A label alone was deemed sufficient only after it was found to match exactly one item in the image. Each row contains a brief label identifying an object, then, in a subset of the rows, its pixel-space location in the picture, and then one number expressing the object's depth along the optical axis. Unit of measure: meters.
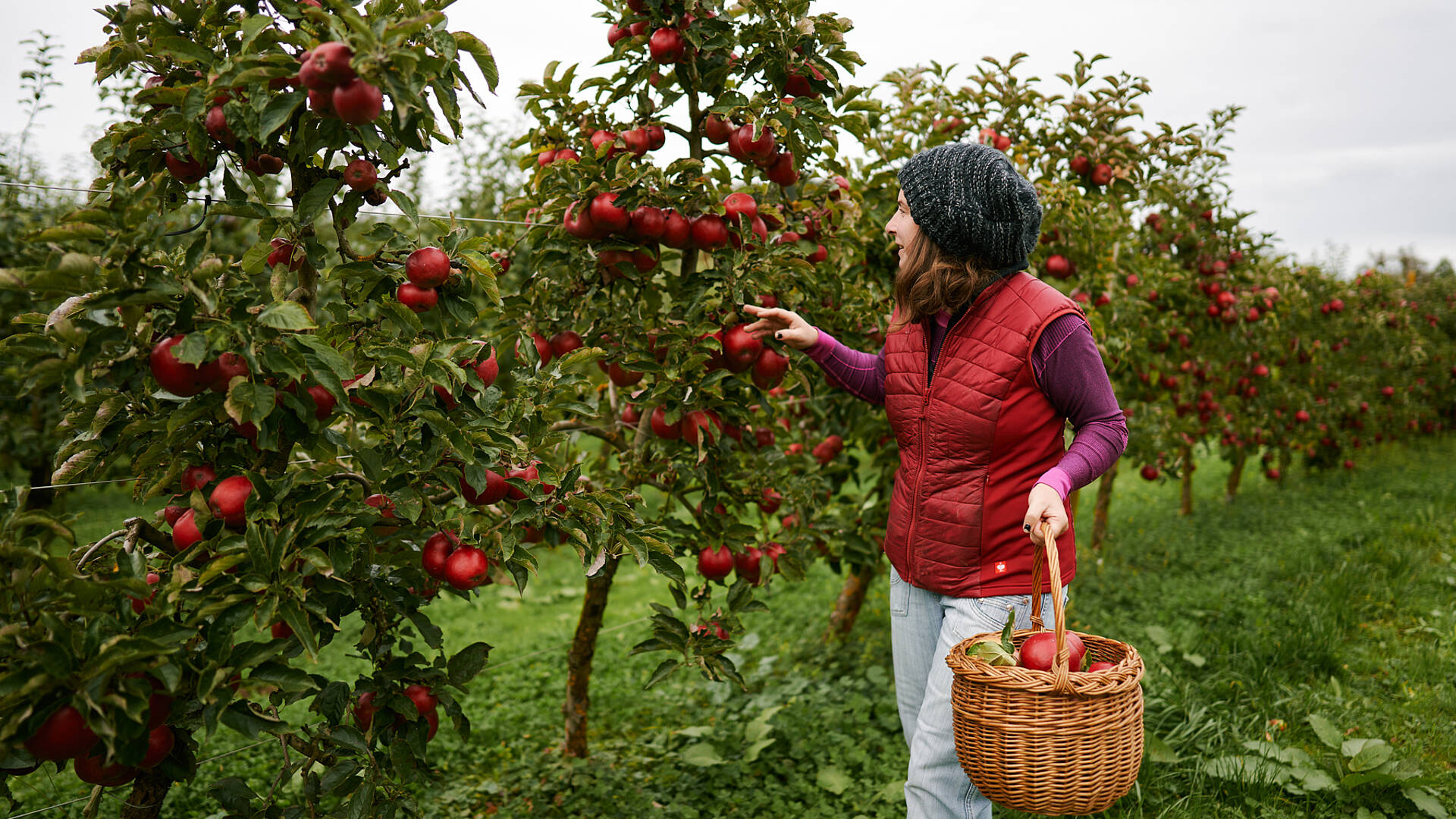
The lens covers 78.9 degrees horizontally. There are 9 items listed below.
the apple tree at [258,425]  1.33
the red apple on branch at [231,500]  1.54
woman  1.78
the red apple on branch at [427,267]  1.75
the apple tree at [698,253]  2.29
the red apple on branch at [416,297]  1.78
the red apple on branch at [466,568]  1.76
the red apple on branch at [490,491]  1.81
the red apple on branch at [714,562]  2.56
